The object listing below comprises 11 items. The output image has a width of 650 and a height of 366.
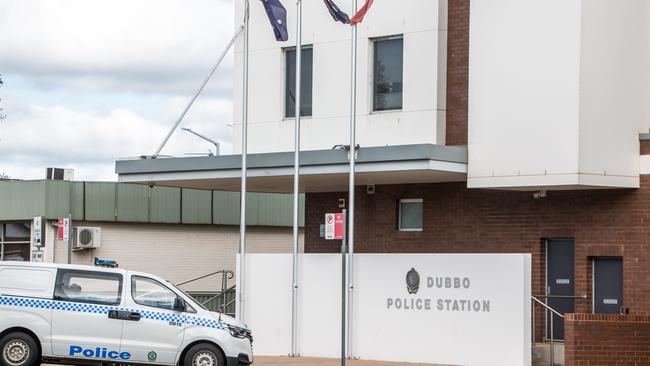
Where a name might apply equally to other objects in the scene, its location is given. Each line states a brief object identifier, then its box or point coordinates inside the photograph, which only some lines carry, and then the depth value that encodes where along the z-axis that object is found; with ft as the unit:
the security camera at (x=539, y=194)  91.59
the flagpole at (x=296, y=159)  91.46
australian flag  92.07
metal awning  87.30
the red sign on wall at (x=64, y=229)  98.17
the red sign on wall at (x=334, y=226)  81.35
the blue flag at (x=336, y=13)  88.99
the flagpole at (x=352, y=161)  86.89
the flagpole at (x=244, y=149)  93.81
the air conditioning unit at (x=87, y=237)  130.72
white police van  72.69
